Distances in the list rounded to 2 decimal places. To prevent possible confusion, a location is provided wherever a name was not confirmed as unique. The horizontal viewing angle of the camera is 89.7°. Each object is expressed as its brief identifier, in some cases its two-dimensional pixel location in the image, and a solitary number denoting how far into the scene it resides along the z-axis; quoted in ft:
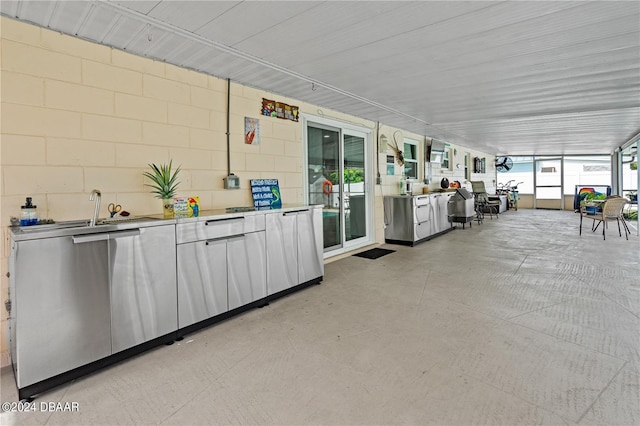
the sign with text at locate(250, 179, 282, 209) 12.70
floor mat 18.17
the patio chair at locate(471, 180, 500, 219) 34.94
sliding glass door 16.67
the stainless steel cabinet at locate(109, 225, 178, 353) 7.30
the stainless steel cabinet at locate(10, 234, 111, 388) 6.16
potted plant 9.13
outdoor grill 27.32
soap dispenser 7.11
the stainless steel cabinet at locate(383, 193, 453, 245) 20.79
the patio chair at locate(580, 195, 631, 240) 22.03
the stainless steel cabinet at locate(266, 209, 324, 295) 11.10
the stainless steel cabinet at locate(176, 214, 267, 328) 8.60
